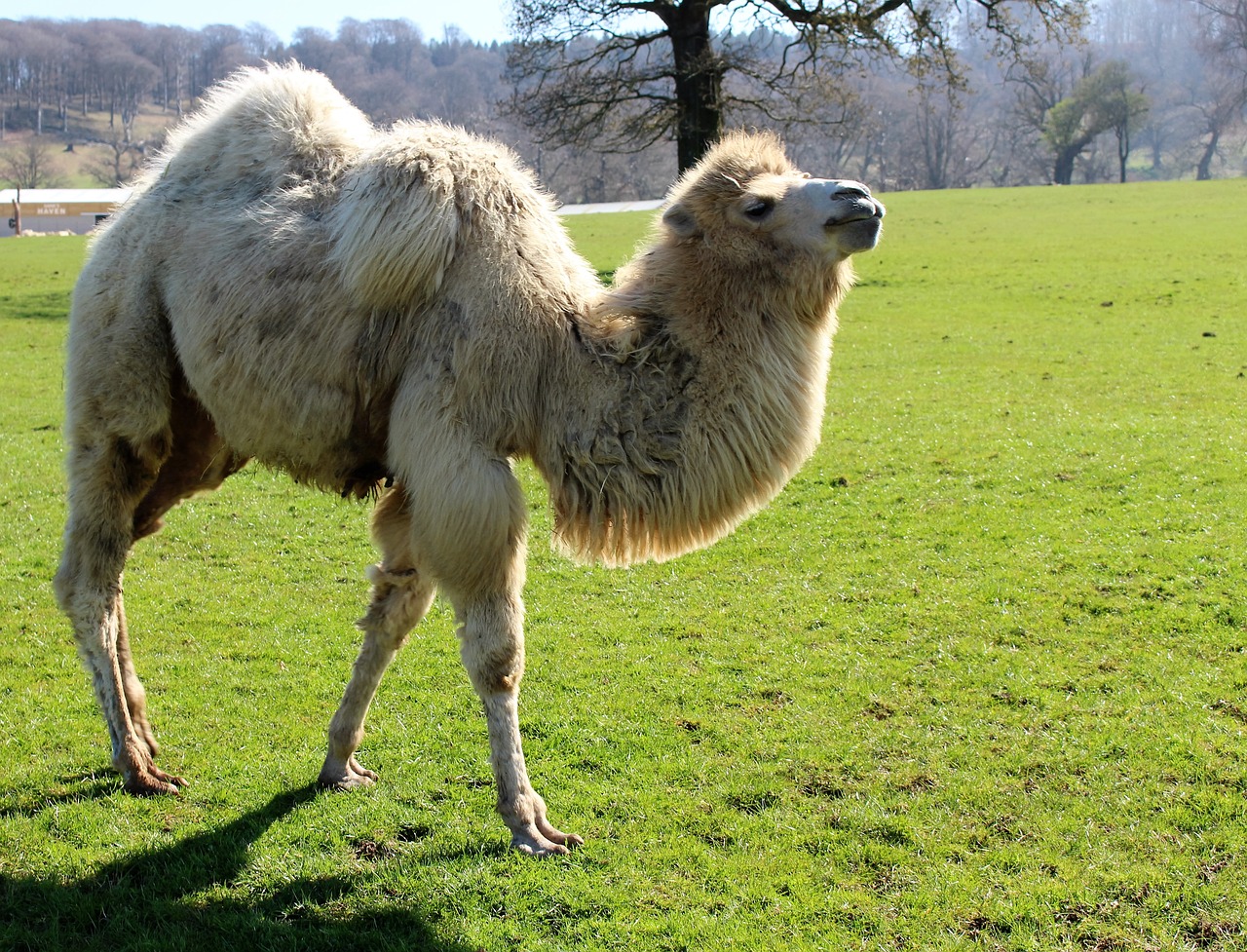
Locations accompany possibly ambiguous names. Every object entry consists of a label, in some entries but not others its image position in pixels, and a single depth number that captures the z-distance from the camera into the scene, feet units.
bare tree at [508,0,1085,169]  75.36
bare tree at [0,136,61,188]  297.33
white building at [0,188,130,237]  208.95
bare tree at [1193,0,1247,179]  263.49
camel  14.12
